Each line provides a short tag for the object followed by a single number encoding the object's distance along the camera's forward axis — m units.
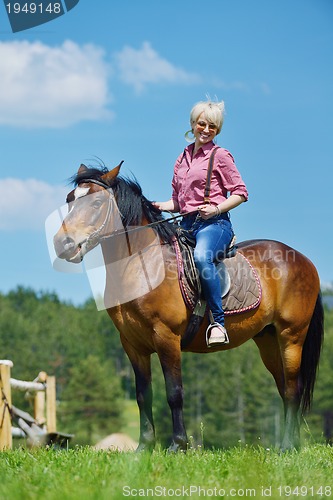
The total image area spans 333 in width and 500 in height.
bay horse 12.78
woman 13.29
